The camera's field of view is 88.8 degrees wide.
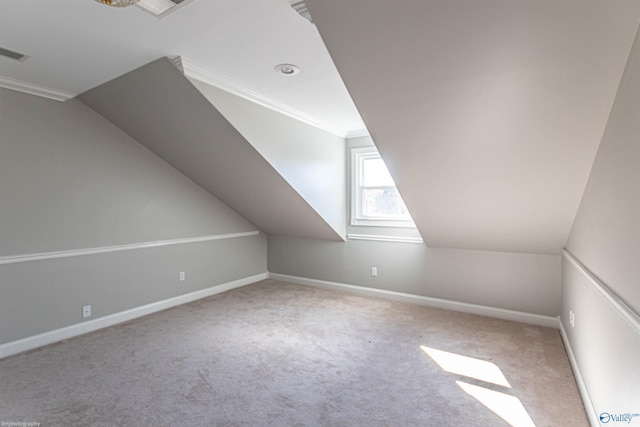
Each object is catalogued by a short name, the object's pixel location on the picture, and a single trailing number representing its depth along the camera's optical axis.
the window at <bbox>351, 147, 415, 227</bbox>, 4.44
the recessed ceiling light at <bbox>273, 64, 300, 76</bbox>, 2.45
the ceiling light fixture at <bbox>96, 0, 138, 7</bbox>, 1.33
